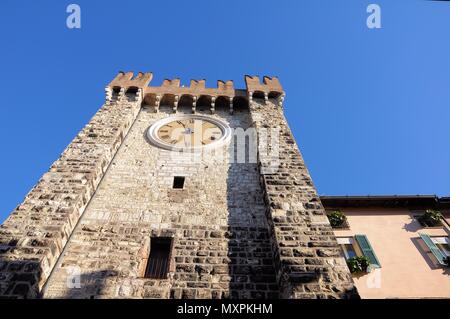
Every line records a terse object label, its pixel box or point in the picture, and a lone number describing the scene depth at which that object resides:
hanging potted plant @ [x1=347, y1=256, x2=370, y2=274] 7.50
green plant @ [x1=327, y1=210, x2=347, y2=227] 9.06
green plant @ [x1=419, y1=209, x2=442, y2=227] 9.12
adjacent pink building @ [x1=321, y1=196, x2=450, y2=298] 7.25
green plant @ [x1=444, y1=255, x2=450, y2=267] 7.68
